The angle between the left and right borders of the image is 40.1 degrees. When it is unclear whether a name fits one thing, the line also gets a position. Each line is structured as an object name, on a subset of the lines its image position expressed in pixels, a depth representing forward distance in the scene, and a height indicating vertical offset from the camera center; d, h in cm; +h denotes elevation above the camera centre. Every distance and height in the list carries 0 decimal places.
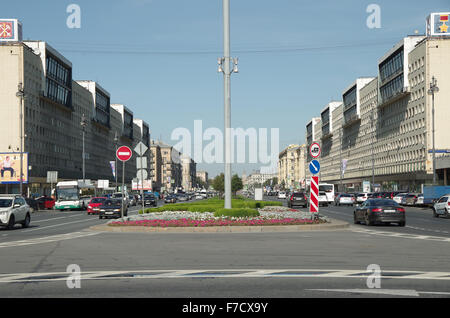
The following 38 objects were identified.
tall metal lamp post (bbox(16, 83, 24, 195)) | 6019 +866
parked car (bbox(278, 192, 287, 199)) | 12912 -327
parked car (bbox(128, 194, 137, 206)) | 8075 -261
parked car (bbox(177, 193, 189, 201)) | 10144 -277
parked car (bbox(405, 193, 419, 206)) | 6419 -212
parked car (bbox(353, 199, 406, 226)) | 2966 -167
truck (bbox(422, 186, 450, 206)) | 5650 -136
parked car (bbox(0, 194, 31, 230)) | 2923 -144
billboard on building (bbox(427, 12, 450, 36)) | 8811 +2217
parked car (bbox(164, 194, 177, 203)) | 8837 -267
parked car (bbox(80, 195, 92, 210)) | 6315 -201
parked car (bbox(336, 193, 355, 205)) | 7350 -241
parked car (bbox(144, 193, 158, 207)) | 7575 -238
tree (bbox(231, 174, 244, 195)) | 11885 -63
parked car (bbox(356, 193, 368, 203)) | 7375 -220
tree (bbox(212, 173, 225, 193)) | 12625 -63
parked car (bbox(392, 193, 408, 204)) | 6683 -203
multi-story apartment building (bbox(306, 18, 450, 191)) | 8869 +1078
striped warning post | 2652 -70
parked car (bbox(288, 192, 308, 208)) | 6288 -206
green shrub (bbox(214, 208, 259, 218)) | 2694 -145
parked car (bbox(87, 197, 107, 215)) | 5025 -196
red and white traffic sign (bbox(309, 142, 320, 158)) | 2595 +123
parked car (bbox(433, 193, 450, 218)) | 4097 -195
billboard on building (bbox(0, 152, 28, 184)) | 7112 +172
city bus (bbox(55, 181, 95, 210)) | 6175 -147
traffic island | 2448 -184
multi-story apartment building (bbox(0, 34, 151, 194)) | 8575 +1122
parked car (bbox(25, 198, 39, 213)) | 5954 -220
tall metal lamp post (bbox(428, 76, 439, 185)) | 6496 +959
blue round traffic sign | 2617 +52
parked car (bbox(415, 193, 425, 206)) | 6170 -221
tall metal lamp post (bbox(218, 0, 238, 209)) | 2827 +507
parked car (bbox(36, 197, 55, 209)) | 6575 -223
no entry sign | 2779 +125
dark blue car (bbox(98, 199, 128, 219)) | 4144 -196
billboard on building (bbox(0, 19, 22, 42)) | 8594 +2124
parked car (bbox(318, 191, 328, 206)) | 6912 -212
